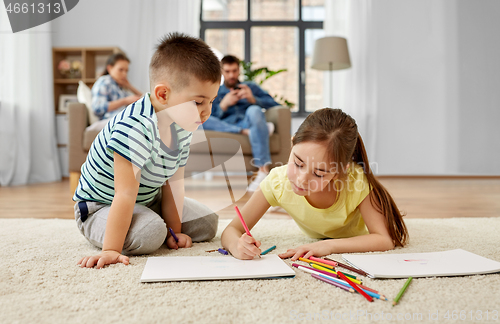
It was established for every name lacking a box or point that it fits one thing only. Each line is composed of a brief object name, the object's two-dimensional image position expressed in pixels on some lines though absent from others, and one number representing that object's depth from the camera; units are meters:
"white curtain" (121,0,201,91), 3.59
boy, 0.79
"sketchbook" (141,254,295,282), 0.66
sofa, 2.10
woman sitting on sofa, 2.29
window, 3.81
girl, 0.80
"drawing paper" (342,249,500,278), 0.68
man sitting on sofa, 2.20
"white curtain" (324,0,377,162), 3.57
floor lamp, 3.18
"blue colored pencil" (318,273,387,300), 0.57
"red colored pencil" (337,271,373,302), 0.57
